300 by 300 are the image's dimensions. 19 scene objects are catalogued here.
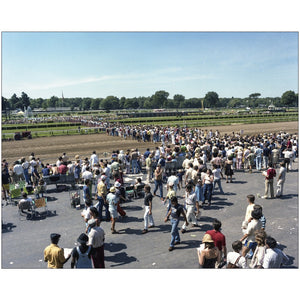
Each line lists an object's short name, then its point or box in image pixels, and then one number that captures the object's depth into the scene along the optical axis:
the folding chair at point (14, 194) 11.76
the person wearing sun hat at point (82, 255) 5.50
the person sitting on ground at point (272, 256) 5.41
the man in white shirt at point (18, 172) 13.93
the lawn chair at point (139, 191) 12.27
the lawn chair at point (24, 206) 10.14
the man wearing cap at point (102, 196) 9.48
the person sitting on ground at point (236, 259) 5.11
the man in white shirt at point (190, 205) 8.63
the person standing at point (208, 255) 5.23
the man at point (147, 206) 8.55
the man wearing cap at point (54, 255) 5.60
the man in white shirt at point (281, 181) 11.33
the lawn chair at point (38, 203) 10.30
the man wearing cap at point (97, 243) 6.30
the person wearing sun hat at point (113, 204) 8.66
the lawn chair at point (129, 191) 12.05
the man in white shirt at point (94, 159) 15.46
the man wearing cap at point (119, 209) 9.78
